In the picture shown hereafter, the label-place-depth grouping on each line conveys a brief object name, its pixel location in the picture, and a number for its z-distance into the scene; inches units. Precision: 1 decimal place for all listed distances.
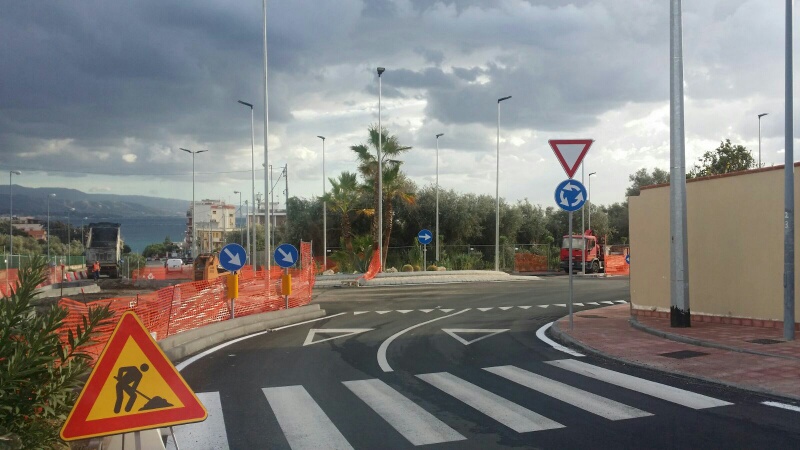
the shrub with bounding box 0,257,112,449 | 155.2
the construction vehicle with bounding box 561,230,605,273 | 1713.8
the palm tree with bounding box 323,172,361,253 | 1676.9
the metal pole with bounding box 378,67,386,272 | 1389.0
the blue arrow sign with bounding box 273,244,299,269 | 671.1
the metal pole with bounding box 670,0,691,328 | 513.3
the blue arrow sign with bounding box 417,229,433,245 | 1391.5
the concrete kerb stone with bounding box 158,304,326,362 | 457.1
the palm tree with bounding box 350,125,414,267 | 1588.3
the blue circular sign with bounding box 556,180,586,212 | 519.2
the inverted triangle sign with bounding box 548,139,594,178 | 509.4
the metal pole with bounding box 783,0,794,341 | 447.5
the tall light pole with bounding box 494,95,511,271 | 1552.7
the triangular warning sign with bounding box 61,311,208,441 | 174.9
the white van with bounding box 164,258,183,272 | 2982.3
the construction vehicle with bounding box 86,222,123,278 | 1977.1
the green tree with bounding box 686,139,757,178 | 1726.1
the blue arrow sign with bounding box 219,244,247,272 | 588.4
